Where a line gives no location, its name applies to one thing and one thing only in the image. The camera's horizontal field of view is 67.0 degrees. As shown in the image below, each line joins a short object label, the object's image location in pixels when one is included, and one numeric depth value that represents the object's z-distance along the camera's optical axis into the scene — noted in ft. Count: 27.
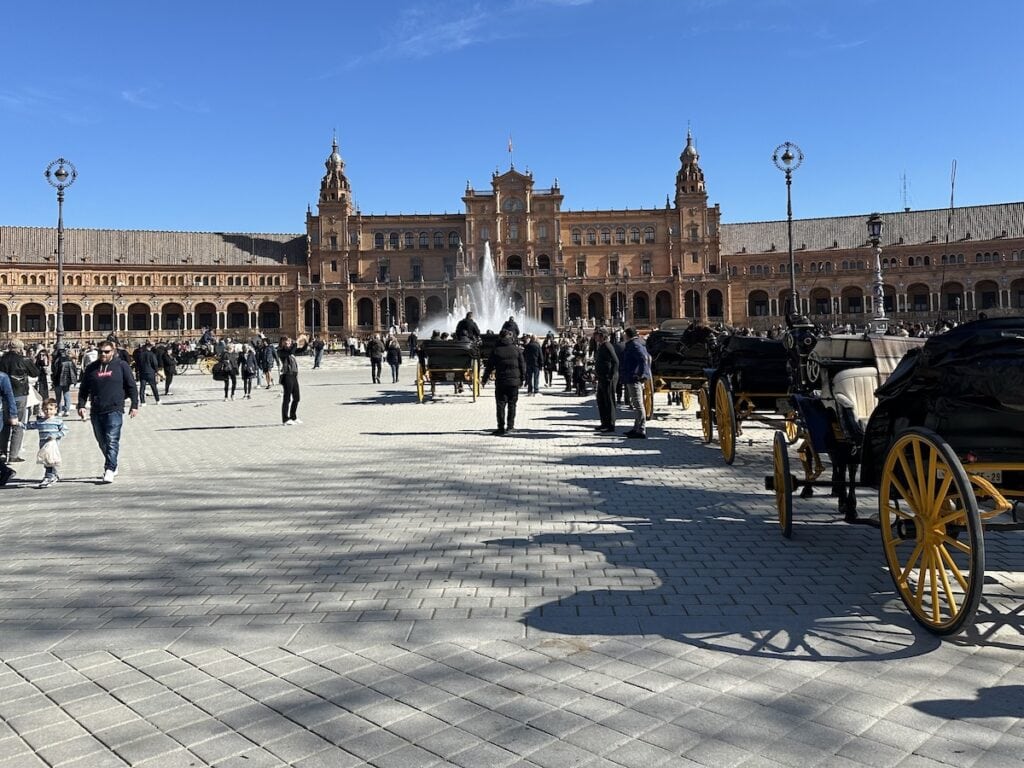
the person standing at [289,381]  51.06
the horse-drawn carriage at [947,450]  12.42
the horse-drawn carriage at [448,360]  62.85
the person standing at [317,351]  140.67
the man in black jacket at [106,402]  30.78
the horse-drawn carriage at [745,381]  31.86
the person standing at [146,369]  72.54
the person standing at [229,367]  78.02
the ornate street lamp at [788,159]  85.05
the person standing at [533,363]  72.95
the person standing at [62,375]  61.00
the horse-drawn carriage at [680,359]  46.19
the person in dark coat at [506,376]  43.91
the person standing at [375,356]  93.91
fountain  231.09
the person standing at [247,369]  80.46
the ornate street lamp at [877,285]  70.49
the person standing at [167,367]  88.33
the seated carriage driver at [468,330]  67.00
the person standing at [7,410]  30.14
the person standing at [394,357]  91.81
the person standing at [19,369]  39.50
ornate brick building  279.28
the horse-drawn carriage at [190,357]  148.81
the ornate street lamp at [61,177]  77.82
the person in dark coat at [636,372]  41.78
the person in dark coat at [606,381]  44.60
